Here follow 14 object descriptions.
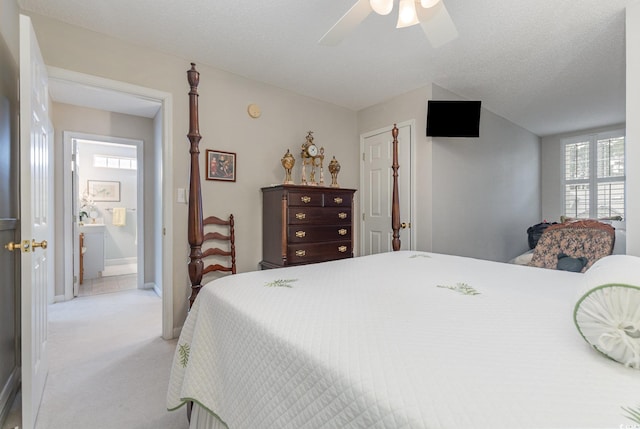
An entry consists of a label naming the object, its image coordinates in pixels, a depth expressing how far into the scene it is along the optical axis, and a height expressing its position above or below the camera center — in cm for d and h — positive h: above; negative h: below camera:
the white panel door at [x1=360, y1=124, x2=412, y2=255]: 349 +30
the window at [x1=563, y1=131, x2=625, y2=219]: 476 +59
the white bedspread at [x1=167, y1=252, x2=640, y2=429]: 50 -30
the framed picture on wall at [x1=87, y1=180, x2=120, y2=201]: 565 +45
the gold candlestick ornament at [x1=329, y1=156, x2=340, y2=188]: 348 +49
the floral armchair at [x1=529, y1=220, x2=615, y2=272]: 269 -29
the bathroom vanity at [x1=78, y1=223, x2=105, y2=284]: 477 -58
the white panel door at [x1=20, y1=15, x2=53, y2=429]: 139 -4
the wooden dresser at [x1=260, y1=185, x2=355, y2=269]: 282 -12
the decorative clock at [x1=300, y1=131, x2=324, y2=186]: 334 +61
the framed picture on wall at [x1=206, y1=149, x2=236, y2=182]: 282 +45
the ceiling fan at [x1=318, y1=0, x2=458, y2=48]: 155 +104
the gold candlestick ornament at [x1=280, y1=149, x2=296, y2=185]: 310 +50
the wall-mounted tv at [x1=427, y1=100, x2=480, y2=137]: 323 +102
